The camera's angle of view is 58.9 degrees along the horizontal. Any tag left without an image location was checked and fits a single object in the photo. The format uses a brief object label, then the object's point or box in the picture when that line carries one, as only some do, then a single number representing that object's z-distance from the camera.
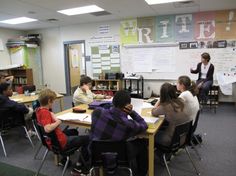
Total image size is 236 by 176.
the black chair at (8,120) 2.88
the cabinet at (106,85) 6.23
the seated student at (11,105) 2.88
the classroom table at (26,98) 3.59
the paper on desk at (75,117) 2.24
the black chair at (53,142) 2.03
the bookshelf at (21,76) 7.15
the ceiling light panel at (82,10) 4.78
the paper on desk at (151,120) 2.09
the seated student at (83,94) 3.10
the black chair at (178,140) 2.03
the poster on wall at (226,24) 5.15
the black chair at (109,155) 1.67
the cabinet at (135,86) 6.05
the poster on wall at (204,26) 5.32
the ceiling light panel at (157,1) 4.40
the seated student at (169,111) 2.08
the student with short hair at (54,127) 2.00
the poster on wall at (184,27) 5.49
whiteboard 5.34
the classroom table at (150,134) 1.90
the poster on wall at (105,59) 6.45
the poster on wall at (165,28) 5.67
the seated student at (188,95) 2.24
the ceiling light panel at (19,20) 5.83
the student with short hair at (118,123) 1.70
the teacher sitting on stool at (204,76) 4.77
